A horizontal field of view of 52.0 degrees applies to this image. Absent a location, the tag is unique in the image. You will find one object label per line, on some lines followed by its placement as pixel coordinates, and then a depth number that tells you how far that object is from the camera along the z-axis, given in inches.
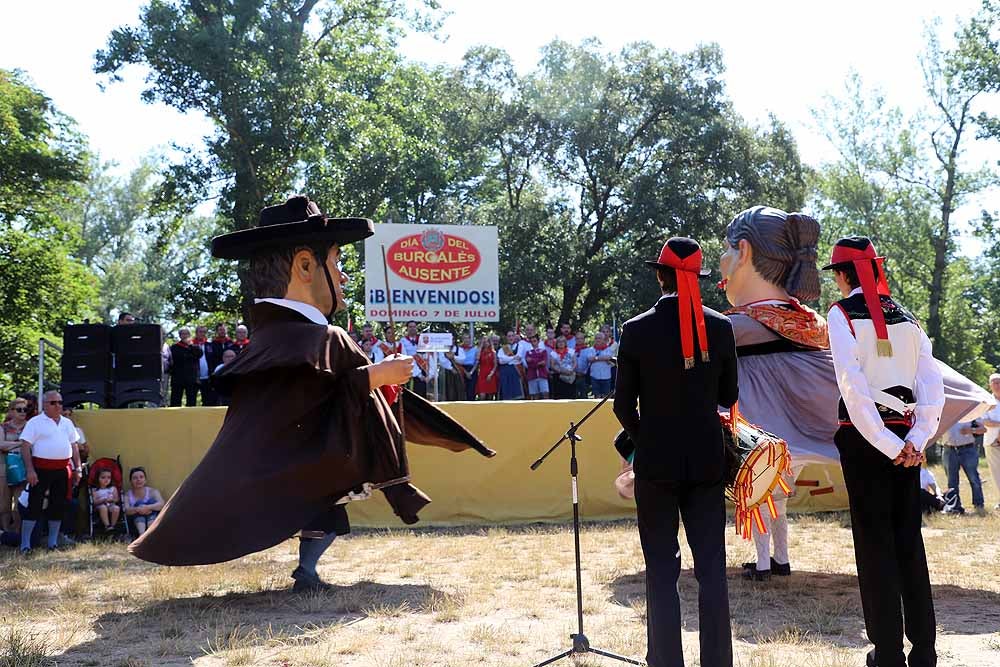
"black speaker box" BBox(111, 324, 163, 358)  505.4
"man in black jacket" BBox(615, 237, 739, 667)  172.1
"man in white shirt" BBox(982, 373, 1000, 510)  486.0
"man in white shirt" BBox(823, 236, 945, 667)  173.0
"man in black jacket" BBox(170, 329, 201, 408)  576.7
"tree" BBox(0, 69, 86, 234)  977.5
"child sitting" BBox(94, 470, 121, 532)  448.8
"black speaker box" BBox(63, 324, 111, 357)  502.9
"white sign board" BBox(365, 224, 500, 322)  635.5
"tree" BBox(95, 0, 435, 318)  991.0
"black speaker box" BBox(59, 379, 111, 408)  495.8
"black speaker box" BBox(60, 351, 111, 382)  498.6
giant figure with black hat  195.0
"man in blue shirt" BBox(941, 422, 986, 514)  506.0
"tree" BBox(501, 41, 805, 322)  1190.3
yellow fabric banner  458.0
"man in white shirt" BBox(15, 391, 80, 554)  424.8
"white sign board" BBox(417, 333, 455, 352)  522.3
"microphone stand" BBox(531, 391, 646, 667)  196.7
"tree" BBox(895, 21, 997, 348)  1395.2
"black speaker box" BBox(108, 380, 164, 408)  502.3
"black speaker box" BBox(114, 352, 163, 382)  504.1
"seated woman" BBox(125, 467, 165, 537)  445.4
